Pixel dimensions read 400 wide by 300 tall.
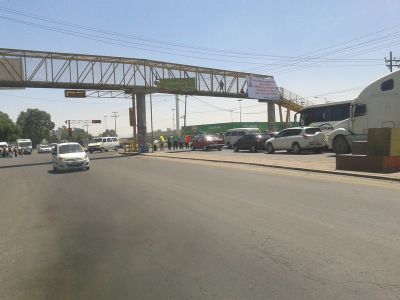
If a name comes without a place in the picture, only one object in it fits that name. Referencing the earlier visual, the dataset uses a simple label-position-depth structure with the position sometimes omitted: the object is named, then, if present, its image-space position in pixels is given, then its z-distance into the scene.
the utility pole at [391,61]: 59.16
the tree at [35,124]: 173.12
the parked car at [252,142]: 36.06
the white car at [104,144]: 61.87
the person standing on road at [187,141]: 57.21
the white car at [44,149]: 77.38
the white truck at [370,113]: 21.14
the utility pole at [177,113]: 82.30
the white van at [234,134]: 43.80
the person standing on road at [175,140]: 54.03
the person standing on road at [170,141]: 54.65
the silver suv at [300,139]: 28.72
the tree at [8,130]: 120.88
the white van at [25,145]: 76.81
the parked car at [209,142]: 43.22
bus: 30.67
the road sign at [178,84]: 45.41
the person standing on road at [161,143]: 57.63
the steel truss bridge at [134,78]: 36.25
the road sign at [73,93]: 40.72
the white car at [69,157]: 24.53
